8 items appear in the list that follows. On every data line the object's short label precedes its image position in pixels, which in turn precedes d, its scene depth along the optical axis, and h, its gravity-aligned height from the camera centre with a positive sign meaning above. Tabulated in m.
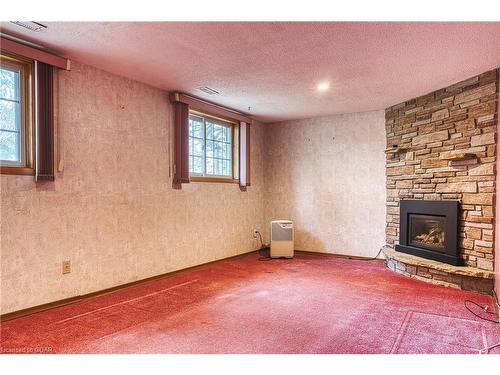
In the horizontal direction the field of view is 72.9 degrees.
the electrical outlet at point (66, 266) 2.94 -0.74
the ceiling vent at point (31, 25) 2.33 +1.10
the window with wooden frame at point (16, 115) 2.65 +0.54
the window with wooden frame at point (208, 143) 4.07 +0.55
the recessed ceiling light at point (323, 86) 3.70 +1.08
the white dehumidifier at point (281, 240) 5.09 -0.87
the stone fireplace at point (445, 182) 3.34 +0.01
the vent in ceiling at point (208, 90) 3.91 +1.09
